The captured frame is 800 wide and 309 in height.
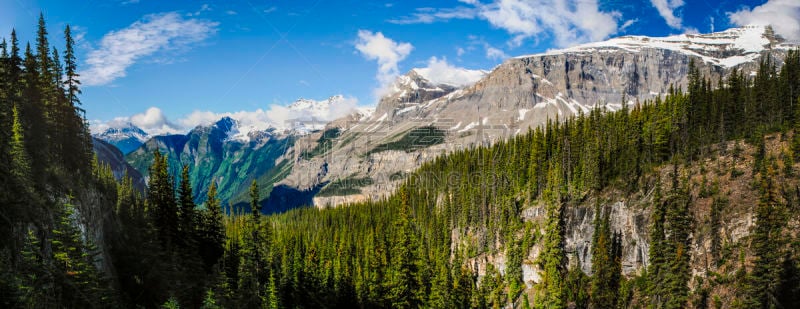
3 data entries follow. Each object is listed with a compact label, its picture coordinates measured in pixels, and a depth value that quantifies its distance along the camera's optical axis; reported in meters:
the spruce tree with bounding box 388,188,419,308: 65.44
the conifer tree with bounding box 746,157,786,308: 54.56
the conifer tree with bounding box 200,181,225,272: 56.81
